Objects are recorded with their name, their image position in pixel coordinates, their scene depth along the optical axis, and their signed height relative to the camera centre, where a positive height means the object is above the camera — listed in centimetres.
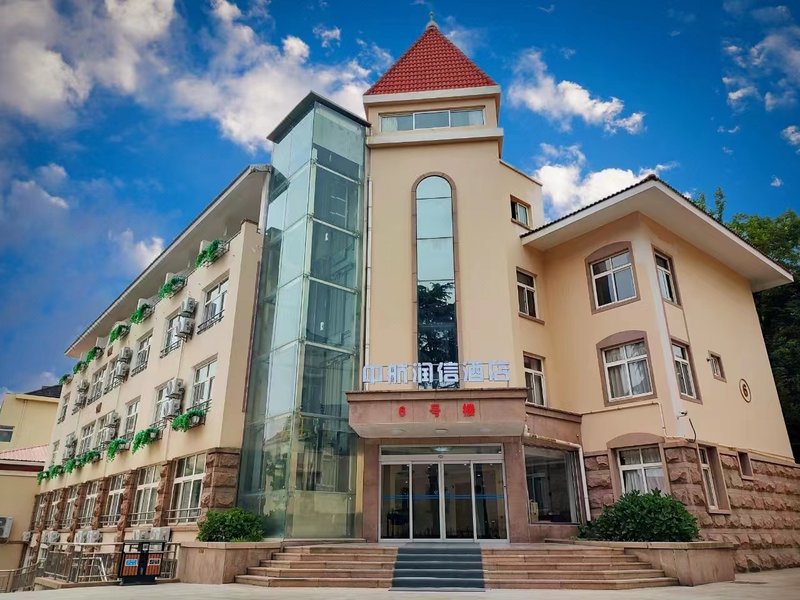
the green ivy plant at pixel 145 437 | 1645 +263
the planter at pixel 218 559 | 1053 -41
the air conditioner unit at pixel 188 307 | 1678 +618
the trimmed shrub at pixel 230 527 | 1144 +15
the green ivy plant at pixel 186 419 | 1438 +274
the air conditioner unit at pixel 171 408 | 1546 +319
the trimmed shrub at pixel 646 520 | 1077 +25
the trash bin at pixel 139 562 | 1066 -46
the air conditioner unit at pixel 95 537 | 1783 -4
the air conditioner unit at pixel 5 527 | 2490 +36
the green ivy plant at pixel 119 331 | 2267 +754
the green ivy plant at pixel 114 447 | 1869 +271
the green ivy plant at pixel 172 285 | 1842 +753
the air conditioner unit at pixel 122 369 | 2111 +567
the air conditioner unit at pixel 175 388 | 1568 +374
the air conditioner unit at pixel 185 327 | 1652 +556
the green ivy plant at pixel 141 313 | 2068 +747
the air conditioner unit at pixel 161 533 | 1405 +6
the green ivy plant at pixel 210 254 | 1644 +758
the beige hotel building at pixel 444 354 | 1300 +429
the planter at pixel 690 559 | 995 -41
